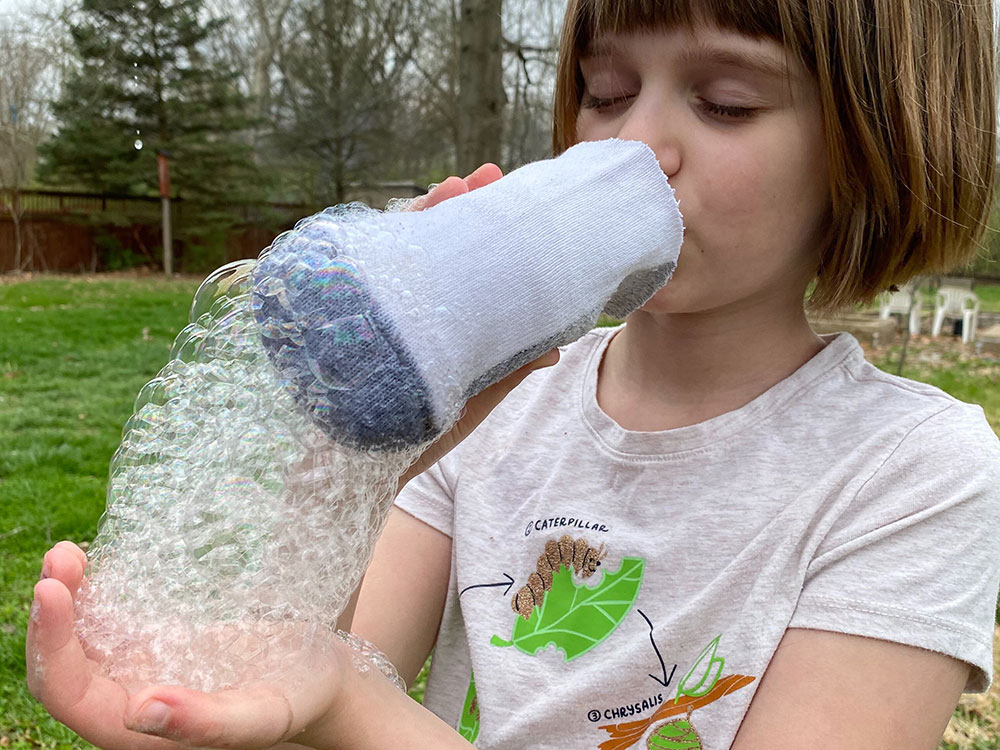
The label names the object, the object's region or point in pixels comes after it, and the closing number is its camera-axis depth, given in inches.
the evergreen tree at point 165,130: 560.1
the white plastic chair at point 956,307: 375.6
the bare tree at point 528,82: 267.3
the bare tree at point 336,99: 570.3
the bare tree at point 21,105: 302.2
